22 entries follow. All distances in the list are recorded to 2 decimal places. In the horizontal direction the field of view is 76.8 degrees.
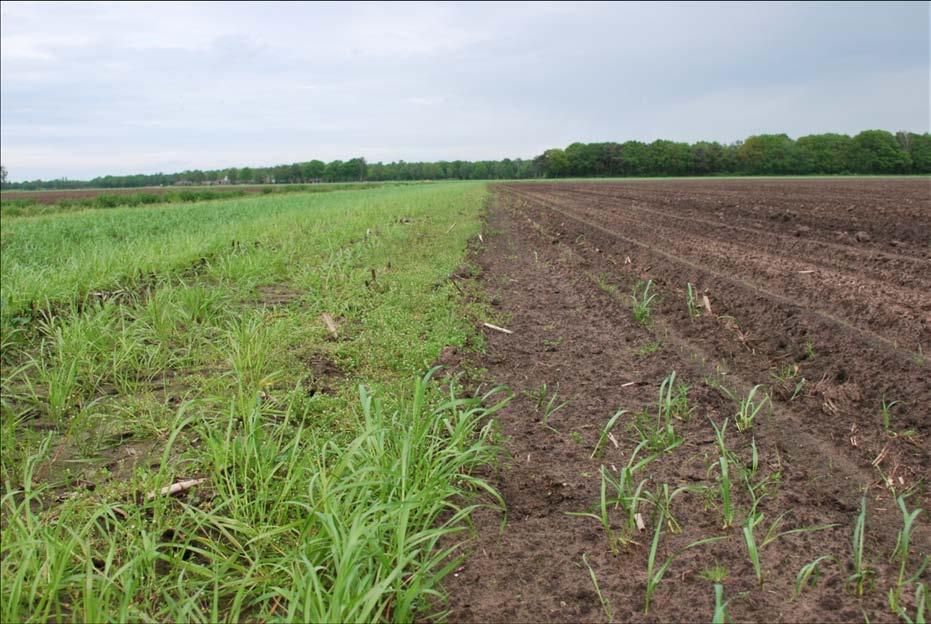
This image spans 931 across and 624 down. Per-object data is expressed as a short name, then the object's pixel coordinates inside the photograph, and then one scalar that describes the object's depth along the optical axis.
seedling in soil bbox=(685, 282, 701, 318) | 5.36
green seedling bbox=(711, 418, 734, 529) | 2.23
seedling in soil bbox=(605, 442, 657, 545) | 2.20
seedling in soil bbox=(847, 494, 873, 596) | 1.86
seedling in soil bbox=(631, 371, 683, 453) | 2.94
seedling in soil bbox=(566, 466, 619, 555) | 2.15
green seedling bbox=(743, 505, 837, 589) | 1.88
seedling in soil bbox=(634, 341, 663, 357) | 4.46
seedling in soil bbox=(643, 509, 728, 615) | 1.79
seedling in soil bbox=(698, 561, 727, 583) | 1.96
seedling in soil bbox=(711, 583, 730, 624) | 1.56
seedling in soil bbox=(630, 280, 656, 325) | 5.31
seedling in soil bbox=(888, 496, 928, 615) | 1.77
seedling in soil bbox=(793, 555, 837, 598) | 1.83
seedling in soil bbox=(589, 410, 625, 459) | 2.87
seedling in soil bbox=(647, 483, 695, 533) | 2.26
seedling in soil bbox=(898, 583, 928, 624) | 1.57
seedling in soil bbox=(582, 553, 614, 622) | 1.81
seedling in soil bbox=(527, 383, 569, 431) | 3.26
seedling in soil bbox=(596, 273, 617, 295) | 6.65
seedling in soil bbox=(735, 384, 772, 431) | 3.12
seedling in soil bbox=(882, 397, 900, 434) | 3.11
